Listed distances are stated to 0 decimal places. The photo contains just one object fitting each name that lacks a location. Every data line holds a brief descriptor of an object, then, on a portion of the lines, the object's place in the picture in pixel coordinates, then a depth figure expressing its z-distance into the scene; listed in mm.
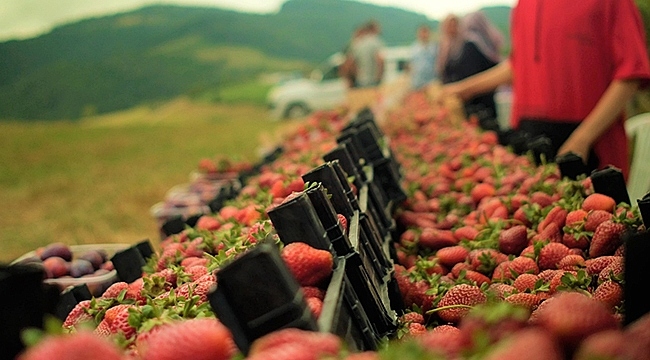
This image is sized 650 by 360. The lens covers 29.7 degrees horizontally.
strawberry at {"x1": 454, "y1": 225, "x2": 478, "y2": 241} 1359
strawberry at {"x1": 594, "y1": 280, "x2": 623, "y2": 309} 1083
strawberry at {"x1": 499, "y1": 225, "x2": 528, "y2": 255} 1282
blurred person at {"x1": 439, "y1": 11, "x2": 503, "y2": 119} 2962
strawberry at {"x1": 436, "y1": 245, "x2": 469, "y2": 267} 1290
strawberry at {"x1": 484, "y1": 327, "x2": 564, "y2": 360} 767
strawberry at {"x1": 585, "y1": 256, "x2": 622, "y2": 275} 1157
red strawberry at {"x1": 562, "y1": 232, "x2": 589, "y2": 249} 1240
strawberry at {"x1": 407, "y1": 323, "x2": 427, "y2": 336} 1106
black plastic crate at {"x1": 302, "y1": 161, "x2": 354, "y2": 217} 1155
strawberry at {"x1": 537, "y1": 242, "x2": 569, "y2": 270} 1219
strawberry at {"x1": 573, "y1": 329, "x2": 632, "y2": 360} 768
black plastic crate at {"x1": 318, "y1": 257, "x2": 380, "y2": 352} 992
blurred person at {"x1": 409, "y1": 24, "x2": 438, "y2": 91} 3763
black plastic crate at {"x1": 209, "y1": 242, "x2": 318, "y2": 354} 964
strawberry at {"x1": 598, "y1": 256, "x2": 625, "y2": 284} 1107
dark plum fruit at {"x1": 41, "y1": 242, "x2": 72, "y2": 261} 1514
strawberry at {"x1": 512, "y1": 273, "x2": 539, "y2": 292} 1168
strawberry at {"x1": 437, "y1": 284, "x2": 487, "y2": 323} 1143
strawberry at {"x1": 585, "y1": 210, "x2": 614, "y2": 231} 1246
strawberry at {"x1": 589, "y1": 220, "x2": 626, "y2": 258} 1203
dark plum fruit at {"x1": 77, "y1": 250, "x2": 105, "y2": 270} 1496
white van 8026
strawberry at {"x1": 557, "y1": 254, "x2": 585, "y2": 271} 1188
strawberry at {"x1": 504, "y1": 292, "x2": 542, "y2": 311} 1119
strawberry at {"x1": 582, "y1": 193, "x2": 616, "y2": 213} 1274
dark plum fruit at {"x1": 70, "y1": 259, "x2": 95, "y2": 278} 1443
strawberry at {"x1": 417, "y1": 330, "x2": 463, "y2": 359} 890
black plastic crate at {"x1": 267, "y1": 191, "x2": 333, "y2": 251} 1049
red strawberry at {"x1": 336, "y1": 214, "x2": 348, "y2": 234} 1143
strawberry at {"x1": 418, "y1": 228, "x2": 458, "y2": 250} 1359
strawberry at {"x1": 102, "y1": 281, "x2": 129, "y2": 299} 1188
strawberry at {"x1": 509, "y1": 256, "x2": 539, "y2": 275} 1212
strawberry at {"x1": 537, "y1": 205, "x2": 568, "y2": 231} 1290
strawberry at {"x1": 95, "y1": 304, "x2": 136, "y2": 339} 1038
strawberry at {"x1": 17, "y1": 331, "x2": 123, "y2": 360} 805
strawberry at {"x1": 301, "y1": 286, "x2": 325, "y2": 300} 1030
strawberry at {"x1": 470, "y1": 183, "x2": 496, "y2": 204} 1492
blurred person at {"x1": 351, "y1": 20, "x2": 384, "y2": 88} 4268
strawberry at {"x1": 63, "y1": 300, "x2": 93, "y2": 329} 1120
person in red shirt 1582
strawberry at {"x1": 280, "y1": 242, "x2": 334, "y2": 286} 1033
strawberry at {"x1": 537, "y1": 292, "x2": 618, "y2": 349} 881
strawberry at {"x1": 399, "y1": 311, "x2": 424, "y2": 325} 1145
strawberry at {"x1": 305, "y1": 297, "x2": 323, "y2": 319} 1004
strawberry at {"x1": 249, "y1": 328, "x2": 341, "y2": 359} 859
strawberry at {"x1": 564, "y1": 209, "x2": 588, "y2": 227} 1266
